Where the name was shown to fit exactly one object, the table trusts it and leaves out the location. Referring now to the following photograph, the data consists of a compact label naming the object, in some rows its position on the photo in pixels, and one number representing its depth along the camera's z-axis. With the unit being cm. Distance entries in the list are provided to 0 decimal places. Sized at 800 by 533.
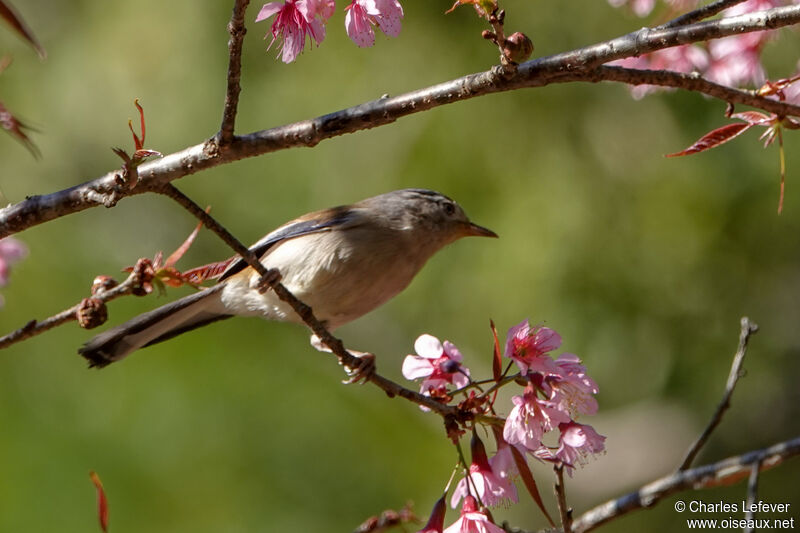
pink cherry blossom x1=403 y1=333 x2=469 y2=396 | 514
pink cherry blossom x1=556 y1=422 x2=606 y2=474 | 480
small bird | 747
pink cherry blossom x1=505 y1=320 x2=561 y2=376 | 482
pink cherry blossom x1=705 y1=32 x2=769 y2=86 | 793
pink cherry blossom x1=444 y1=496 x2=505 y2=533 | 459
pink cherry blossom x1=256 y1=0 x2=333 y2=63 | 491
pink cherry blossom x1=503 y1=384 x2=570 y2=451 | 462
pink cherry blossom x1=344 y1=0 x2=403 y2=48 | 480
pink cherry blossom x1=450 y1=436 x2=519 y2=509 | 482
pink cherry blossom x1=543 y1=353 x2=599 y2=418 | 475
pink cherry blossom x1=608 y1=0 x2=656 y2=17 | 786
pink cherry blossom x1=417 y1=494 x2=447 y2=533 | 466
